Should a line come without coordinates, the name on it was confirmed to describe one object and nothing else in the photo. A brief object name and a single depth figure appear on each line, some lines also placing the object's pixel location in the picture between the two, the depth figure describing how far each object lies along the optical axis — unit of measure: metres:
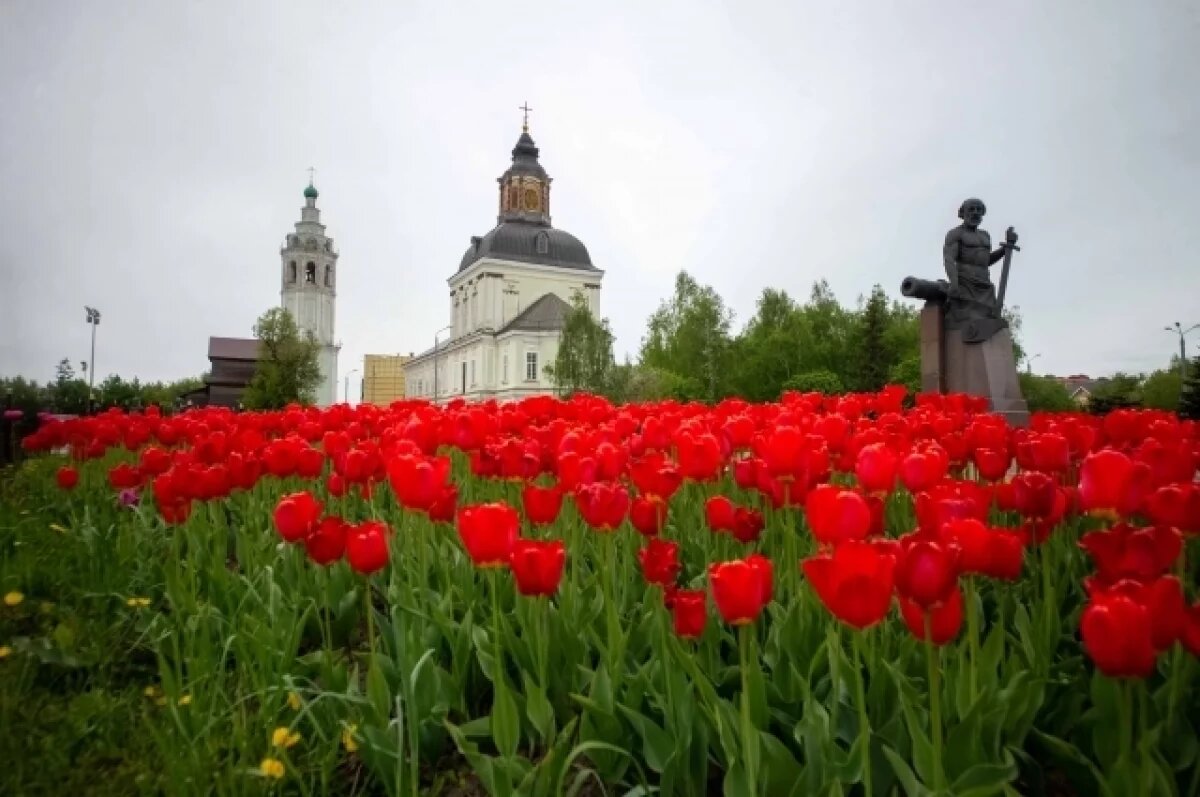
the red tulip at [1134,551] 1.41
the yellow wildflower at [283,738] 1.84
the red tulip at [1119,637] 1.17
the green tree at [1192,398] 19.38
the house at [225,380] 42.06
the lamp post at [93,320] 28.93
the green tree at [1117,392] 22.59
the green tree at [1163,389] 28.59
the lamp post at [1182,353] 20.43
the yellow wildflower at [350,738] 1.84
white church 56.19
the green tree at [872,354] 37.25
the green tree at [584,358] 31.64
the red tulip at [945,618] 1.38
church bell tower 72.44
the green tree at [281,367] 30.62
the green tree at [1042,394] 36.46
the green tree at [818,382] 32.81
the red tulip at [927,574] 1.29
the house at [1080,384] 70.24
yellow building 92.37
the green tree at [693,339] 41.28
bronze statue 10.83
